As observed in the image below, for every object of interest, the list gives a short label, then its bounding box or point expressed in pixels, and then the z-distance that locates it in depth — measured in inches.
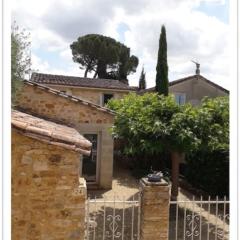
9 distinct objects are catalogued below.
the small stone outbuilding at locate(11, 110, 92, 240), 104.6
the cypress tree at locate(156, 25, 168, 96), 505.2
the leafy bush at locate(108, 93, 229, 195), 213.0
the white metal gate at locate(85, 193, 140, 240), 186.9
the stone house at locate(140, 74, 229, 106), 550.3
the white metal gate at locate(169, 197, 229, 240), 192.6
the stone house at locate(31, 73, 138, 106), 496.6
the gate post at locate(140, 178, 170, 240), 143.8
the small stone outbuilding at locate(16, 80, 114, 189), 263.4
